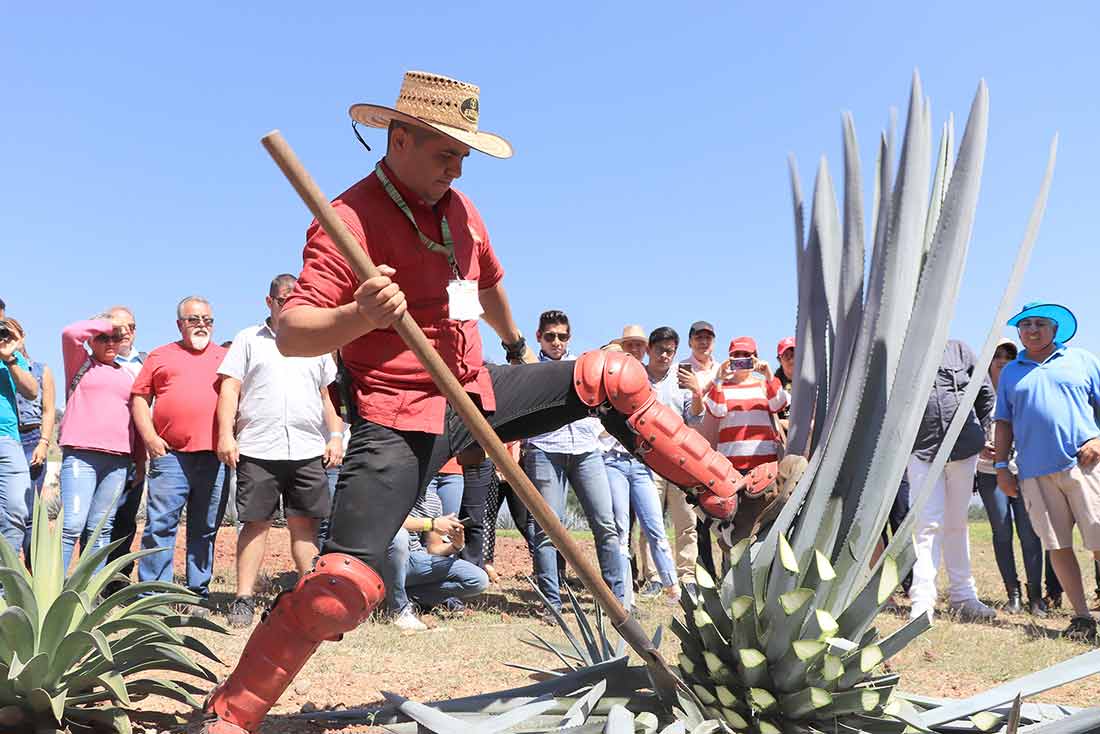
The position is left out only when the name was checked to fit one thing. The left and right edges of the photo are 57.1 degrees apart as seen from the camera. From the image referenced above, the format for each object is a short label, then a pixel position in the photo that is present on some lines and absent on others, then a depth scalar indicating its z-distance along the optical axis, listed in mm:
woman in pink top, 6242
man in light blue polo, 6254
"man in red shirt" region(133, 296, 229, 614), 6297
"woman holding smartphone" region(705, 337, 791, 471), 7109
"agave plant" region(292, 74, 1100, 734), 2660
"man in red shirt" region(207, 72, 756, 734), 3035
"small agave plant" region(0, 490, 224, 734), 3014
